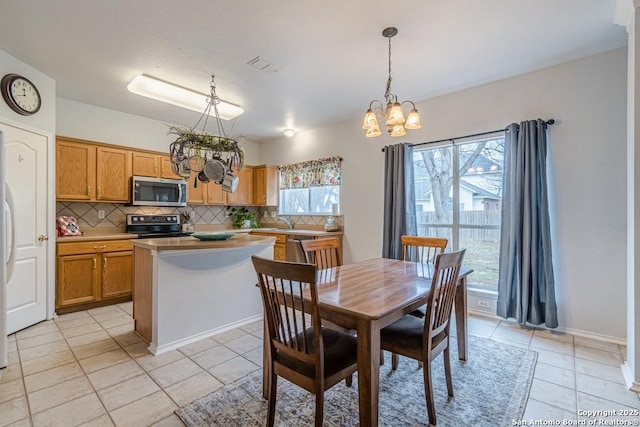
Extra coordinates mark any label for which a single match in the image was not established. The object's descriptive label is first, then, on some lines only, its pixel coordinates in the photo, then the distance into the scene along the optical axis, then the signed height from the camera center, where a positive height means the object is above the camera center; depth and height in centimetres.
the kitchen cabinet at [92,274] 341 -75
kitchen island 254 -70
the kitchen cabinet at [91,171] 361 +53
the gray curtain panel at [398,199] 380 +18
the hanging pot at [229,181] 264 +28
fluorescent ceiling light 325 +141
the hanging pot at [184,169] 257 +38
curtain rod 292 +90
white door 287 -14
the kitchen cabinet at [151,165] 423 +70
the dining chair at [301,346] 138 -70
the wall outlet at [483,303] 340 -103
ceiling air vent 281 +144
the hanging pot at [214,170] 257 +37
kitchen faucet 548 -15
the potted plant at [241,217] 572 -8
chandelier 204 +67
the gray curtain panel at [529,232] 288 -18
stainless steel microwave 414 +31
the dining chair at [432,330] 164 -72
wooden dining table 139 -46
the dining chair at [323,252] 246 -35
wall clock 275 +115
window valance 475 +69
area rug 170 -118
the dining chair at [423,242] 275 -27
